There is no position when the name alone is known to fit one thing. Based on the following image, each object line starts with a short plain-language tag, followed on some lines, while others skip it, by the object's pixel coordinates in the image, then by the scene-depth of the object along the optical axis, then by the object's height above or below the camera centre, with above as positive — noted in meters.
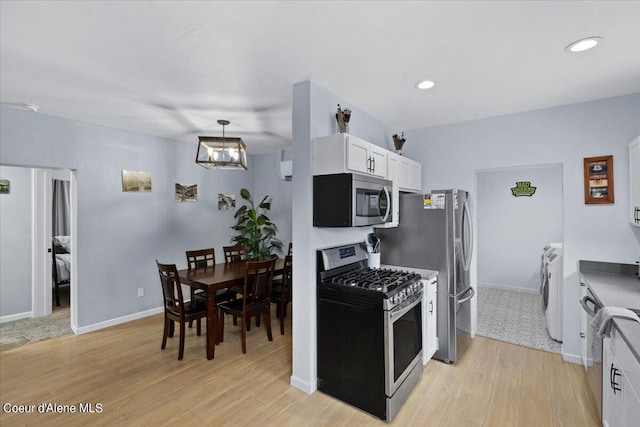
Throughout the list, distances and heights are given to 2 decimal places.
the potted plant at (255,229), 5.20 -0.28
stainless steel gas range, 2.17 -0.95
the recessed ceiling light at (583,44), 1.92 +1.09
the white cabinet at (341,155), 2.44 +0.49
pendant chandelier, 3.24 +0.68
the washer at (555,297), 3.37 -0.97
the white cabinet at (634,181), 2.46 +0.24
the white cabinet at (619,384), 1.36 -0.89
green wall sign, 5.54 +0.40
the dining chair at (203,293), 3.55 -0.94
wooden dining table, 3.07 -0.70
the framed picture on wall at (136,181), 4.13 +0.48
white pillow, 5.65 -0.49
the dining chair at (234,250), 4.51 -0.56
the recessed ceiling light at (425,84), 2.57 +1.10
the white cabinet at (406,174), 3.22 +0.44
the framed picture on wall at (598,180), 2.83 +0.29
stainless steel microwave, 2.42 +0.10
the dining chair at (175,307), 3.07 -1.01
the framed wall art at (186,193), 4.77 +0.35
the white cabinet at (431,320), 2.77 -1.03
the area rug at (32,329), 3.54 -1.45
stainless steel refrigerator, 2.99 -0.38
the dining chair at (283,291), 3.86 -1.05
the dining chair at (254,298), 3.22 -0.94
